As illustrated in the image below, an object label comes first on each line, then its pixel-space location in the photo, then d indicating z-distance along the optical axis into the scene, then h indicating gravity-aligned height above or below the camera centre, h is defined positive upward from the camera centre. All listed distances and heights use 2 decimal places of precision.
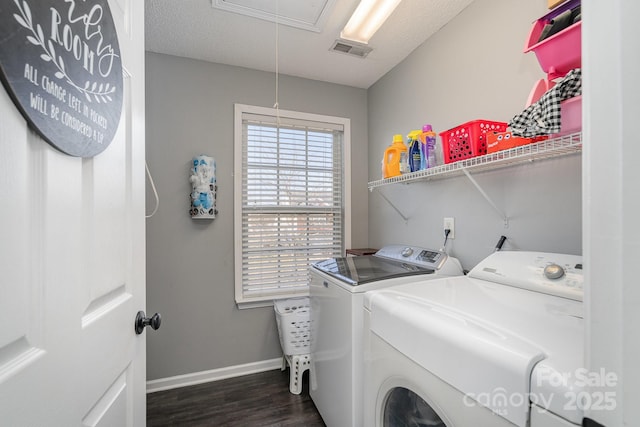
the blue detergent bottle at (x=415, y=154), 1.61 +0.36
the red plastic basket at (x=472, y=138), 1.24 +0.36
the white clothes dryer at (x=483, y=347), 0.56 -0.34
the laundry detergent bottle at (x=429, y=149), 1.55 +0.37
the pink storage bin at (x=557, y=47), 0.91 +0.59
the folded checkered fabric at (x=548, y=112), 0.83 +0.34
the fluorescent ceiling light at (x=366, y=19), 1.45 +1.15
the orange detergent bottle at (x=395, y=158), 1.75 +0.37
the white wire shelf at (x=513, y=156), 0.88 +0.23
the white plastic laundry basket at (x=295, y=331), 2.06 -0.92
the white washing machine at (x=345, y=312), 1.24 -0.51
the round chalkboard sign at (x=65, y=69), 0.43 +0.28
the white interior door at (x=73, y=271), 0.43 -0.12
